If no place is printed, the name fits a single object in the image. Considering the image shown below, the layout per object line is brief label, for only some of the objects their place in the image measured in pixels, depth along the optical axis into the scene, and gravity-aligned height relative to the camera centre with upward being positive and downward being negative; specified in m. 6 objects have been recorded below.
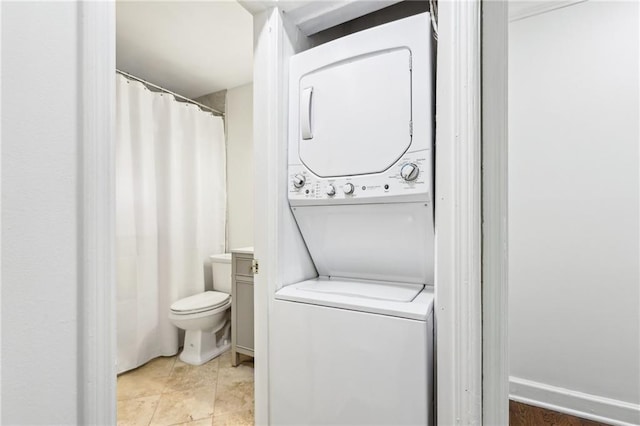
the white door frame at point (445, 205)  0.56 +0.02
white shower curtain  2.41 +0.02
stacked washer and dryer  1.10 -0.09
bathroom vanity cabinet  2.40 -0.74
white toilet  2.45 -0.87
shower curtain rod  2.45 +1.06
